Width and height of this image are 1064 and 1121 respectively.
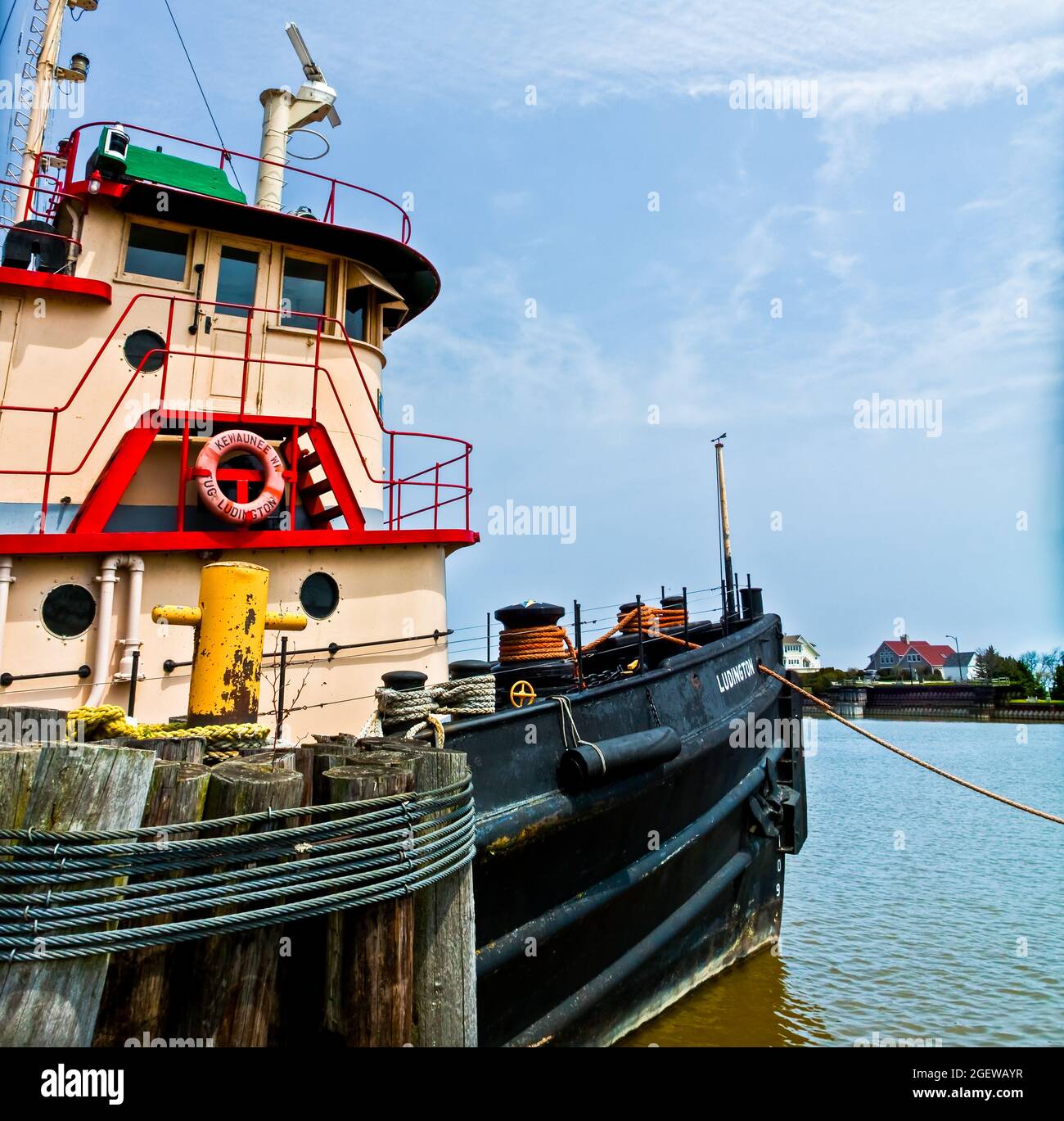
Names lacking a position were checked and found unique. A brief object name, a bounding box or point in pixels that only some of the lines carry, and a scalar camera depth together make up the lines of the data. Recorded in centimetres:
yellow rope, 454
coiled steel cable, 258
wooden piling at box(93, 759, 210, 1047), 282
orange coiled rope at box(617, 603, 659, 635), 966
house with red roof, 11469
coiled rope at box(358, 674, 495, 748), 498
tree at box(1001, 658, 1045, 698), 7576
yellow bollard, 525
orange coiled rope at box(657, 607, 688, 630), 995
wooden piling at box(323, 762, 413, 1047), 320
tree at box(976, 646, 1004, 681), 9759
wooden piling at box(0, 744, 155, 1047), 254
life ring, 770
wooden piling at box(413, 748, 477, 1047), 343
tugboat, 563
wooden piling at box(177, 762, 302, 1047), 297
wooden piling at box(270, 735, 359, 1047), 325
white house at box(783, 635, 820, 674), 10719
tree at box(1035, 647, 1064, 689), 8274
